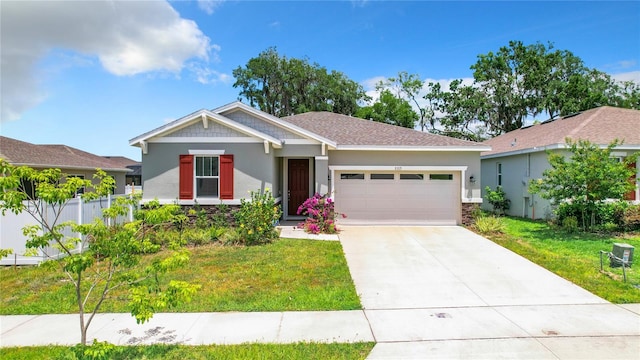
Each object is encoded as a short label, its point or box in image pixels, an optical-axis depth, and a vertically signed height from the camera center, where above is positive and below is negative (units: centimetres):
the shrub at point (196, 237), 1009 -158
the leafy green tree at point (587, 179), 1069 +17
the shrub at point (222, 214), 1170 -104
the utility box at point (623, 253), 728 -148
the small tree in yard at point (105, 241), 348 -64
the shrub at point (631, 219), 1158 -117
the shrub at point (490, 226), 1168 -144
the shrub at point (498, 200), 1639 -76
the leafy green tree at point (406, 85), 3466 +1009
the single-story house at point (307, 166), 1185 +66
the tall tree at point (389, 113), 3139 +666
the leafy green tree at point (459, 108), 3291 +747
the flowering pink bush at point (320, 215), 1188 -110
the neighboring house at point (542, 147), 1334 +155
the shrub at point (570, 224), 1167 -136
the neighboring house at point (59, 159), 1527 +130
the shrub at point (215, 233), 1048 -153
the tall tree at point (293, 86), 3622 +1056
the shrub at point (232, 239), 1013 -164
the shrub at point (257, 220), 1007 -110
